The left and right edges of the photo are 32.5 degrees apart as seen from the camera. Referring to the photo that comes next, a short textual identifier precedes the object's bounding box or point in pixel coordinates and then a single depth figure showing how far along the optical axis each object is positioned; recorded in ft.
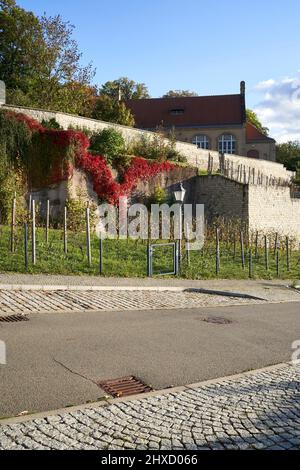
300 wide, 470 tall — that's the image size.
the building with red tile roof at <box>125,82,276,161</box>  192.24
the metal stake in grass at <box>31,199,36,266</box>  50.03
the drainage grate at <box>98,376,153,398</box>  19.29
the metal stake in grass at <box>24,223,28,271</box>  48.11
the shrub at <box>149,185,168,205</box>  100.07
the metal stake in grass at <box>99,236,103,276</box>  51.51
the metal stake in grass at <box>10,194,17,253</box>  53.09
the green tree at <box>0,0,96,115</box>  124.98
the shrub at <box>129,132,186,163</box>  105.50
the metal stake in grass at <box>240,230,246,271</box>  64.59
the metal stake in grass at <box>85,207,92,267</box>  53.23
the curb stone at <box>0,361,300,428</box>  15.87
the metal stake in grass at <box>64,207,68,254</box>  56.54
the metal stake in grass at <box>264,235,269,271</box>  67.21
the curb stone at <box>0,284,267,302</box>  41.04
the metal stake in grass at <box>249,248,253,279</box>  60.95
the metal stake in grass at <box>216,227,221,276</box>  58.75
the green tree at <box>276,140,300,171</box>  209.33
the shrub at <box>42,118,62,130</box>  86.69
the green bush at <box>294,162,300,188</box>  154.61
